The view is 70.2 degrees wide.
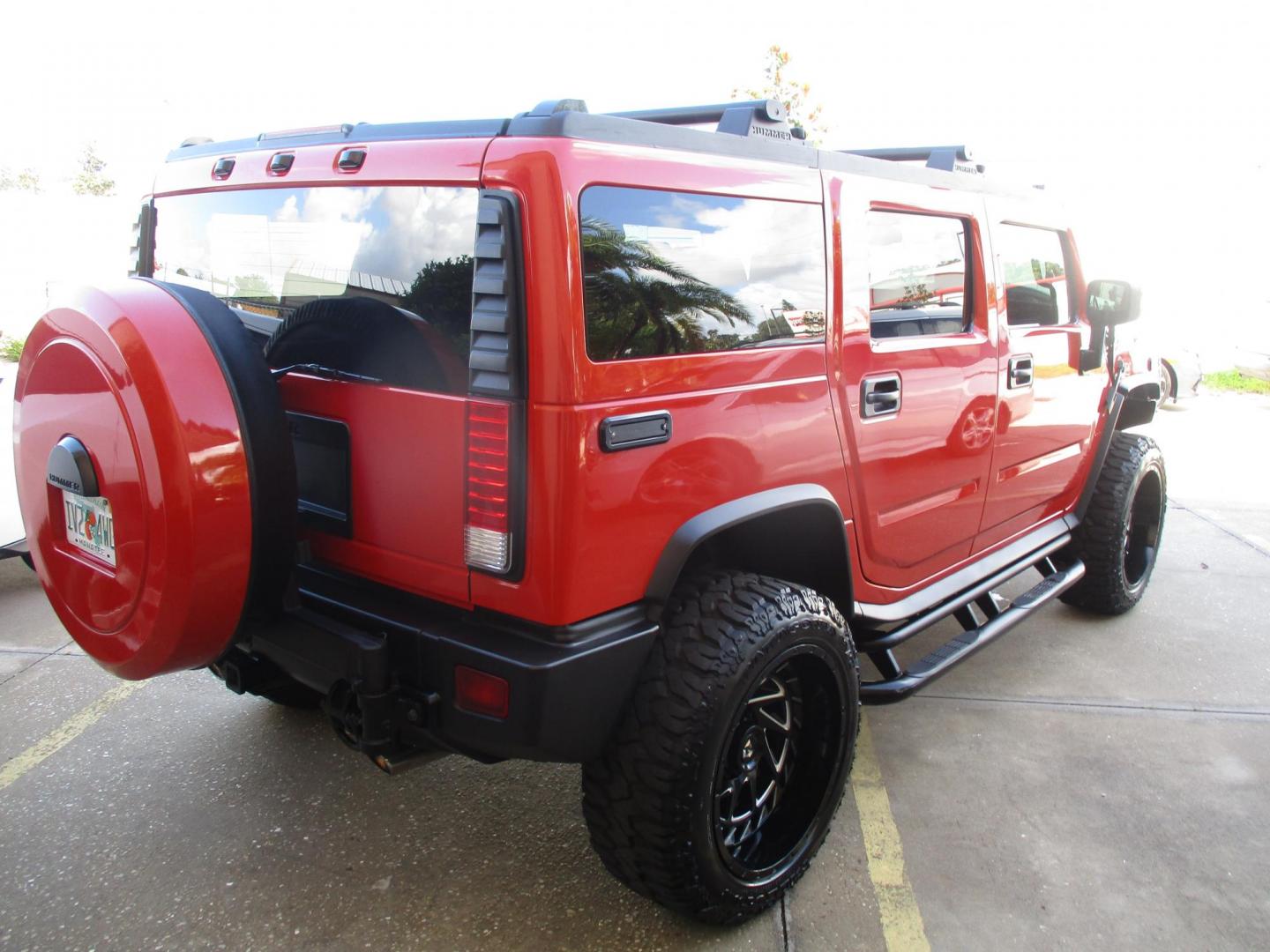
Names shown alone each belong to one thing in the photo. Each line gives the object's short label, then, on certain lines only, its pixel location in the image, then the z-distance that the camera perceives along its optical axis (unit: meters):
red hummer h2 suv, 1.86
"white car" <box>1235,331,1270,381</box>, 13.55
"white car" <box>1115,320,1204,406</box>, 11.42
